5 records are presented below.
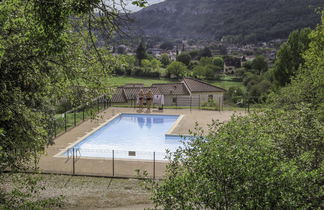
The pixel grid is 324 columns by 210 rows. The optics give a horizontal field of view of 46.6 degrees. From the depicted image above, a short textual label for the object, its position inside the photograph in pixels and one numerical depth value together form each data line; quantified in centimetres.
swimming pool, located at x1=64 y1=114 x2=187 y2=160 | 1901
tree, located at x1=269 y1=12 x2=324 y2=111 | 1495
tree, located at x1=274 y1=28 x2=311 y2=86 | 3484
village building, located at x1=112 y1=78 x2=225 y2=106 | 3459
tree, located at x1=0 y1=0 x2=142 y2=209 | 622
